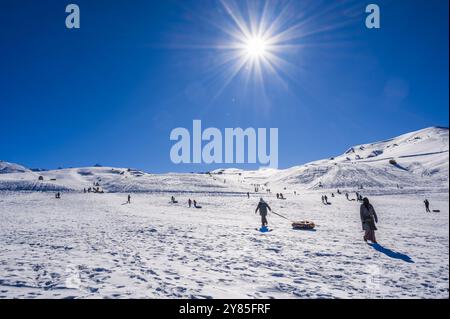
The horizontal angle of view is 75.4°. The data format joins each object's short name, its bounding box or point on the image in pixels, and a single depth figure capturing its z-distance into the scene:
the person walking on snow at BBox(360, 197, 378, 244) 13.95
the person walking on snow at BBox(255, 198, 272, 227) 20.00
